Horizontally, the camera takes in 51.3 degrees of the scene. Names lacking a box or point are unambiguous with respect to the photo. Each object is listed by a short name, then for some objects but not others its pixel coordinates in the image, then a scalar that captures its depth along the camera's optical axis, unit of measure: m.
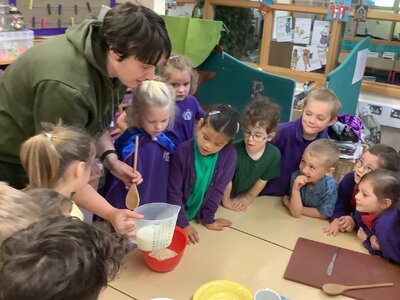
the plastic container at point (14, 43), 2.09
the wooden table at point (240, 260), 1.14
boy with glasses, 1.61
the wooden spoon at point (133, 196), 1.36
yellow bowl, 1.10
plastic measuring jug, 1.09
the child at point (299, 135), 1.74
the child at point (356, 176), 1.52
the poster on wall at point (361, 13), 2.98
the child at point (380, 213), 1.31
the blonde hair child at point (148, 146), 1.46
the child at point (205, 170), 1.39
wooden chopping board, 1.17
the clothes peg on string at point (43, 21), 2.63
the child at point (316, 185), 1.58
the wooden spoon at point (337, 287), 1.14
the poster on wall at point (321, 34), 3.16
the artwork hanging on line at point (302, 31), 3.23
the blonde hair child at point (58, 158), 1.04
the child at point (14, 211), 0.74
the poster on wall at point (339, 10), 2.99
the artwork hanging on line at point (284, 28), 3.29
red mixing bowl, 1.17
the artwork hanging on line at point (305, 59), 3.26
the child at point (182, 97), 1.85
